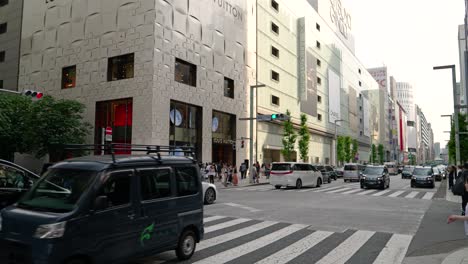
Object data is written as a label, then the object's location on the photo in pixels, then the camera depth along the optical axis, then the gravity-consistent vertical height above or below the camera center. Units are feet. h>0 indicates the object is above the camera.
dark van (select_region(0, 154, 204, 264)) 15.74 -2.46
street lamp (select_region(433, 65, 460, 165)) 71.81 +13.97
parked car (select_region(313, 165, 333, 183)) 109.09 -3.26
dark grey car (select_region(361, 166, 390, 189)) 84.89 -3.11
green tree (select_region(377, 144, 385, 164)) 359.46 +9.98
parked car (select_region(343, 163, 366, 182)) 118.83 -2.80
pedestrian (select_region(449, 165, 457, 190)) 73.24 -1.95
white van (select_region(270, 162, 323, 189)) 82.98 -2.74
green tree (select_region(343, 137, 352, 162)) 235.38 +9.18
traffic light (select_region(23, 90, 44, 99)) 71.40 +12.40
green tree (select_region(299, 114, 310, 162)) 160.15 +9.91
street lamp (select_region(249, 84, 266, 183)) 103.34 +9.03
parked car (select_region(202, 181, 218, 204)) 51.49 -4.32
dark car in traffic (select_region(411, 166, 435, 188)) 92.94 -3.44
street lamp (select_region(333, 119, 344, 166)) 216.21 +5.60
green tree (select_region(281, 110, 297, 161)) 145.59 +8.31
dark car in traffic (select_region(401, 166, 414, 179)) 151.53 -3.74
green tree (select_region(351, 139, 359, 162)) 250.16 +9.40
